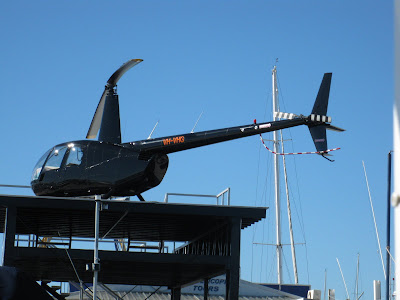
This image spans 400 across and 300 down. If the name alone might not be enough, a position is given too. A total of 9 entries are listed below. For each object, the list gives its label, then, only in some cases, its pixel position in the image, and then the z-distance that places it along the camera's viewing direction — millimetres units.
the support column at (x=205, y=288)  36219
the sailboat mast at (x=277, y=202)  62744
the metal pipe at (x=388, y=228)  40531
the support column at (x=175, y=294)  43562
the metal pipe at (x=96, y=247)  26562
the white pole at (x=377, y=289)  39625
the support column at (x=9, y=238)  27759
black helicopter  31234
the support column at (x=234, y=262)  28562
